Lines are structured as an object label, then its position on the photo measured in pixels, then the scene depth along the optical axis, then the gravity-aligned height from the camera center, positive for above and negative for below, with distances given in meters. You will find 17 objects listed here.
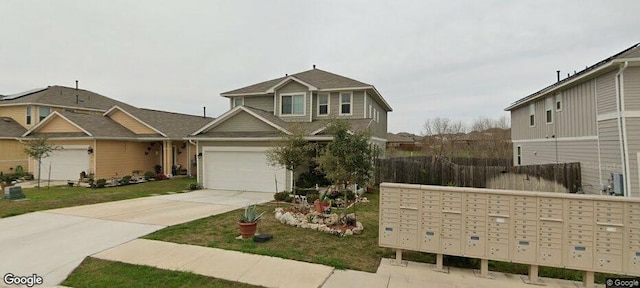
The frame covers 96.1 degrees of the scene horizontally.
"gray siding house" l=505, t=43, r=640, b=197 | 8.45 +0.98
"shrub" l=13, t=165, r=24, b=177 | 19.37 -1.23
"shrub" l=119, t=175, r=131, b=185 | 17.47 -1.66
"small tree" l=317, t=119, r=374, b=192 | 7.69 -0.15
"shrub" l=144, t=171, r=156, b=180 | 19.25 -1.51
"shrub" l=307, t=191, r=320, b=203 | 11.14 -1.77
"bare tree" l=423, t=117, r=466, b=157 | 29.73 +1.89
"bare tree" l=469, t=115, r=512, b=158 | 26.64 +0.79
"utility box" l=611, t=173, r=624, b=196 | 8.66 -1.03
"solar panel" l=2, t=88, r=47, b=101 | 24.97 +5.34
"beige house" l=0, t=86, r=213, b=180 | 17.84 +1.14
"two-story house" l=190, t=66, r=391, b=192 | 14.28 +1.66
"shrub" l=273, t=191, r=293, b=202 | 11.61 -1.83
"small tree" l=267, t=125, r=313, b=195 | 10.11 +0.06
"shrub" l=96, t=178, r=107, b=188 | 16.14 -1.69
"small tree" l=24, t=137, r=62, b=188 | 15.35 +0.29
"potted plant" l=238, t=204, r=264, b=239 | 6.97 -1.74
